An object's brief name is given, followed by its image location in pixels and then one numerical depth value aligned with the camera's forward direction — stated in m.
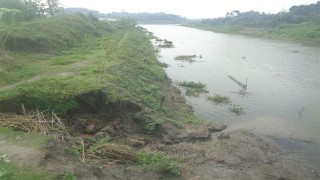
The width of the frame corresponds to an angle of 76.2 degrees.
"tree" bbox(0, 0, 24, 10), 26.31
